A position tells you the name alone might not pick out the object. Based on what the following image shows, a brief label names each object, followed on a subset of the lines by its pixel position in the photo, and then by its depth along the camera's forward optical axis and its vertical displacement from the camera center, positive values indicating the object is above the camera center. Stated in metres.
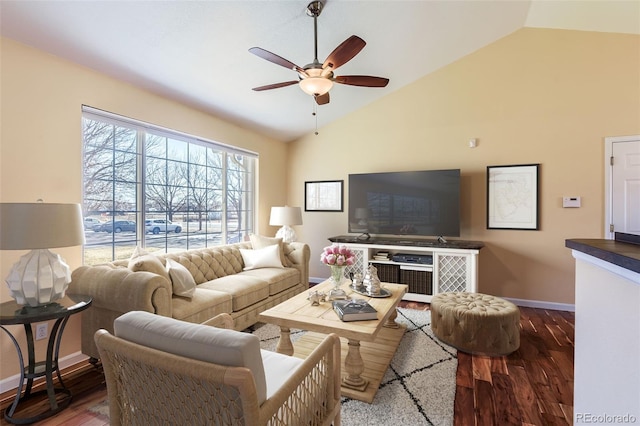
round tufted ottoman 2.57 -0.96
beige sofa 2.22 -0.68
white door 3.54 +0.33
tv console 3.89 -0.66
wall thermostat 3.77 +0.14
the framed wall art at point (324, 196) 5.09 +0.28
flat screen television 4.14 +0.14
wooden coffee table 2.04 -0.80
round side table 1.82 -0.89
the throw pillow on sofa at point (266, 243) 4.08 -0.41
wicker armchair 1.00 -0.66
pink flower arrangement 2.74 -0.39
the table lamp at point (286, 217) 4.53 -0.07
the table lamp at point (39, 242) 1.80 -0.19
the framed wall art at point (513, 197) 3.93 +0.21
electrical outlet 2.29 -0.89
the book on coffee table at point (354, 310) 2.15 -0.70
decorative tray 2.70 -0.72
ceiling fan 2.15 +1.10
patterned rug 1.85 -1.21
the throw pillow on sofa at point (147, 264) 2.48 -0.43
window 2.80 +0.24
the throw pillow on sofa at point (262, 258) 3.88 -0.58
